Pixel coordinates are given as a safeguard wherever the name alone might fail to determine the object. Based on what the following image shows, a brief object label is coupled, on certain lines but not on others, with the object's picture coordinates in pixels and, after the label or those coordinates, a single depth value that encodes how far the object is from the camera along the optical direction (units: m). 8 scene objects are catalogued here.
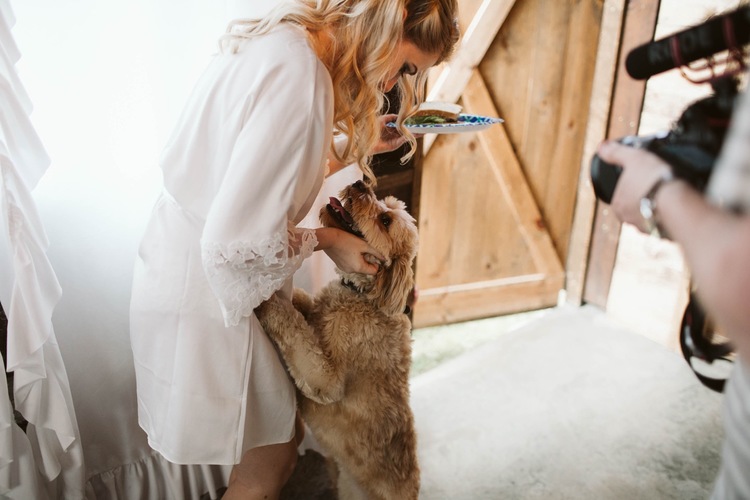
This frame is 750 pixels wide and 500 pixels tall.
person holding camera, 0.71
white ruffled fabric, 1.49
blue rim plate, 1.88
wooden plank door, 3.13
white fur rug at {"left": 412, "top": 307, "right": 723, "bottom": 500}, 2.47
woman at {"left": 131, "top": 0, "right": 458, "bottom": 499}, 1.32
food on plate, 1.97
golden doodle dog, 1.71
